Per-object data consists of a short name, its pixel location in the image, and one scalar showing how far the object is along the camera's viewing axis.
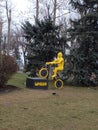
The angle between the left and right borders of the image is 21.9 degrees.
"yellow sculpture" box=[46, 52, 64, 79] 12.61
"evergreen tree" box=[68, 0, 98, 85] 13.84
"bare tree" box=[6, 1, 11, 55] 30.18
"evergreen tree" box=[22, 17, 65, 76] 15.15
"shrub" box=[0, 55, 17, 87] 10.34
